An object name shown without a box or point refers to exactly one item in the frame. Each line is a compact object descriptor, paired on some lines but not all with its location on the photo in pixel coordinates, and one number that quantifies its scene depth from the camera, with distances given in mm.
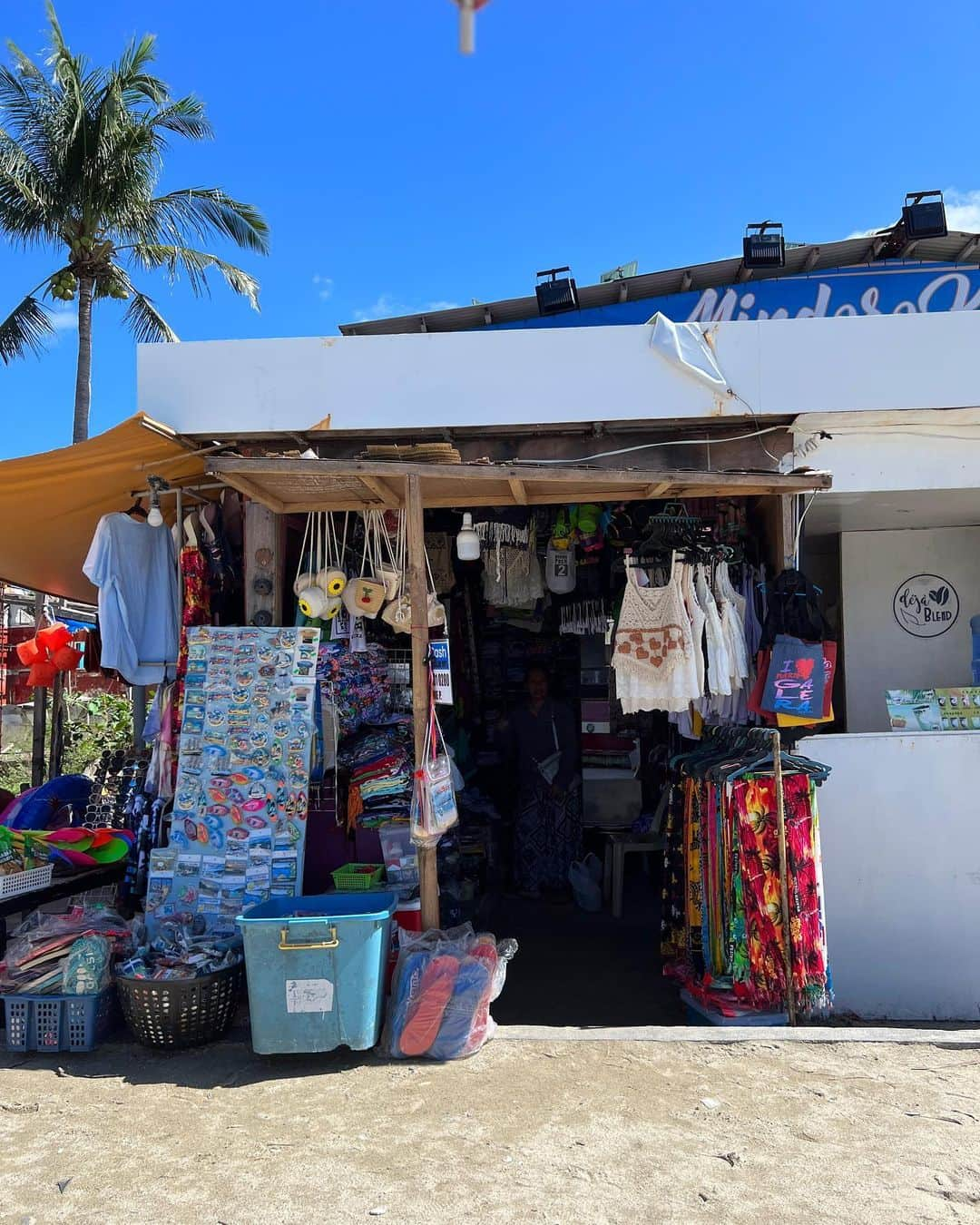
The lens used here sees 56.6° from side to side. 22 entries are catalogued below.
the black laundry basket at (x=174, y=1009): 4426
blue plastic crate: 4555
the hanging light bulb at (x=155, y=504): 5664
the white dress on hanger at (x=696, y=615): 5219
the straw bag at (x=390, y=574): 5836
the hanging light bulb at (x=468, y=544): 5492
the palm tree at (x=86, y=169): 14133
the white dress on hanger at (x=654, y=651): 5215
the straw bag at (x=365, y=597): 5781
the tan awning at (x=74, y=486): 5223
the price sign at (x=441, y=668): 4914
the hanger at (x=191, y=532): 5805
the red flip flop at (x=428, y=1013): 4355
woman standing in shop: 8117
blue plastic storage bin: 4266
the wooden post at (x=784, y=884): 4770
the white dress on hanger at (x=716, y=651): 5207
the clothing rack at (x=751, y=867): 4840
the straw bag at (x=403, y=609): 5449
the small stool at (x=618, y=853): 7508
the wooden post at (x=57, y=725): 9094
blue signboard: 10750
